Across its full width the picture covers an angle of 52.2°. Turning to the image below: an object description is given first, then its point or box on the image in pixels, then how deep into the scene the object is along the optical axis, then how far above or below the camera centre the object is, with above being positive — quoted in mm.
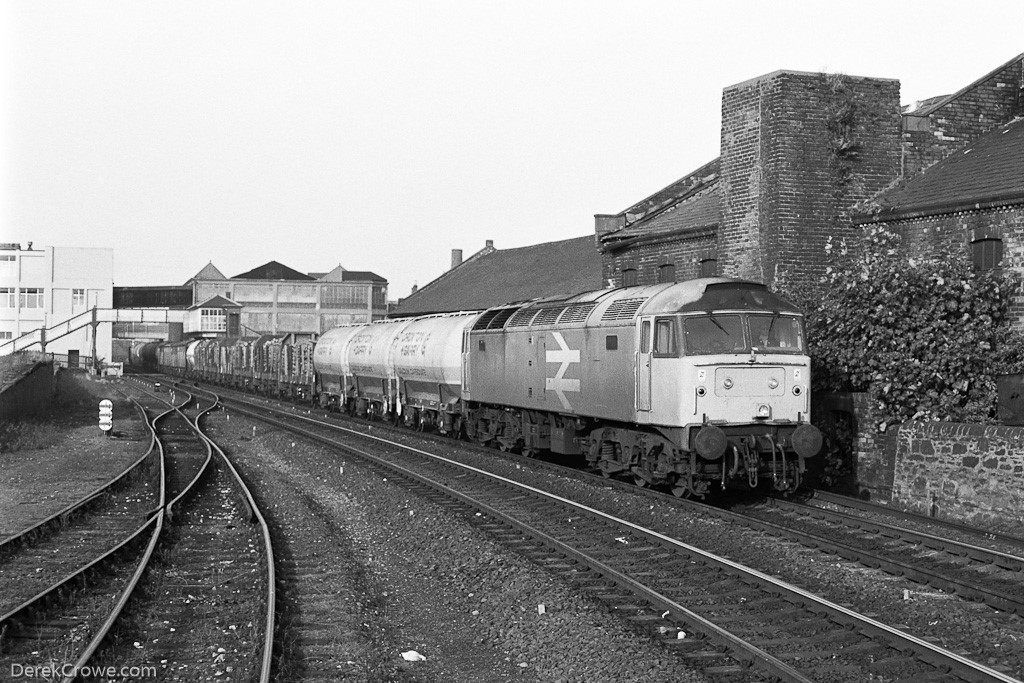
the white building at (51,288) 81562 +6649
